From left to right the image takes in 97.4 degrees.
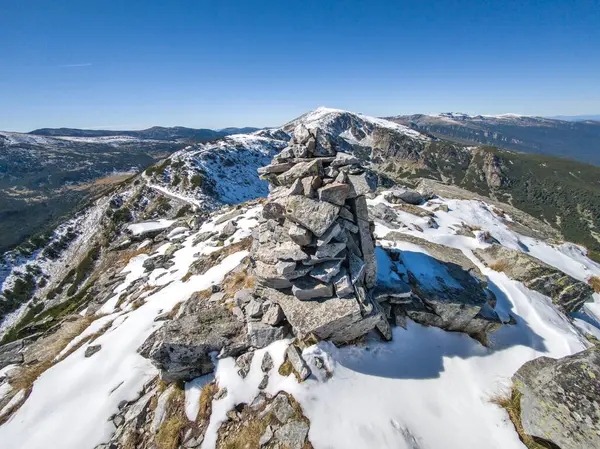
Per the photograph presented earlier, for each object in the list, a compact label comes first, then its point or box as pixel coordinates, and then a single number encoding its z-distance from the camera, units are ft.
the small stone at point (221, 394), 33.30
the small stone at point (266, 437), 27.96
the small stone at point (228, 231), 88.23
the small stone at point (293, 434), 27.68
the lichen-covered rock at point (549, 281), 54.13
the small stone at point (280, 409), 29.94
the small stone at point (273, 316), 38.55
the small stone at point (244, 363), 35.27
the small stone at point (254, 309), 40.88
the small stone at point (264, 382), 33.27
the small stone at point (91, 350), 45.06
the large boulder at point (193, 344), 35.99
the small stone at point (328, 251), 37.76
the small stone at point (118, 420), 33.96
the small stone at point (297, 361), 32.81
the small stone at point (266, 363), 34.99
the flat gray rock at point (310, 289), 37.91
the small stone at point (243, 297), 45.11
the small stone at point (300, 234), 37.24
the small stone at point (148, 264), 83.37
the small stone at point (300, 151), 43.93
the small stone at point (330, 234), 37.35
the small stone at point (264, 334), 37.83
